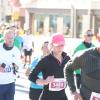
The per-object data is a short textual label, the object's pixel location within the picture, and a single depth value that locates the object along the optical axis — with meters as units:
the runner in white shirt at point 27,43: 31.24
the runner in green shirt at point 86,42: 15.90
